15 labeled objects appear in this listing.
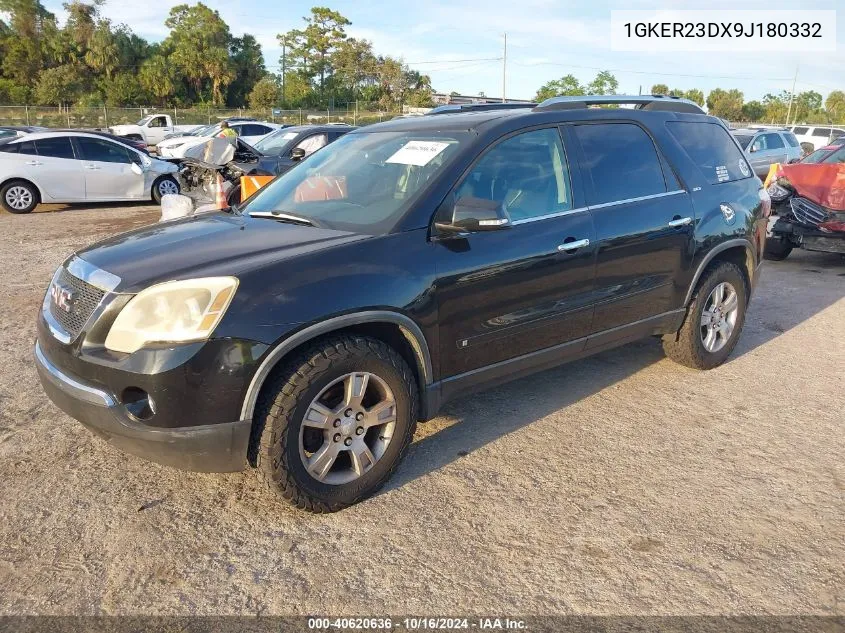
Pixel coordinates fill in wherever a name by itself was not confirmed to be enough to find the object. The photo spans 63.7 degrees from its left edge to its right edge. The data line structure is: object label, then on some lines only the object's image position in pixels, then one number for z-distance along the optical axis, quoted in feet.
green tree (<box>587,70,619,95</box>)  187.42
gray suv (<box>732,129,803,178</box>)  52.42
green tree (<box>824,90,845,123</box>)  228.67
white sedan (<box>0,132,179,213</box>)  40.45
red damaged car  26.91
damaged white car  26.91
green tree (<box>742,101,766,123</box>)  240.12
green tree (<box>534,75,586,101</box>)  194.21
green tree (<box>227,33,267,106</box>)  195.62
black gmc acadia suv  9.06
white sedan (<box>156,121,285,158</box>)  73.50
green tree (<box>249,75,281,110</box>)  181.57
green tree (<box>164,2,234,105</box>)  183.01
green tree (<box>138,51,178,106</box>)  175.94
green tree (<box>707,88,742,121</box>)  226.79
